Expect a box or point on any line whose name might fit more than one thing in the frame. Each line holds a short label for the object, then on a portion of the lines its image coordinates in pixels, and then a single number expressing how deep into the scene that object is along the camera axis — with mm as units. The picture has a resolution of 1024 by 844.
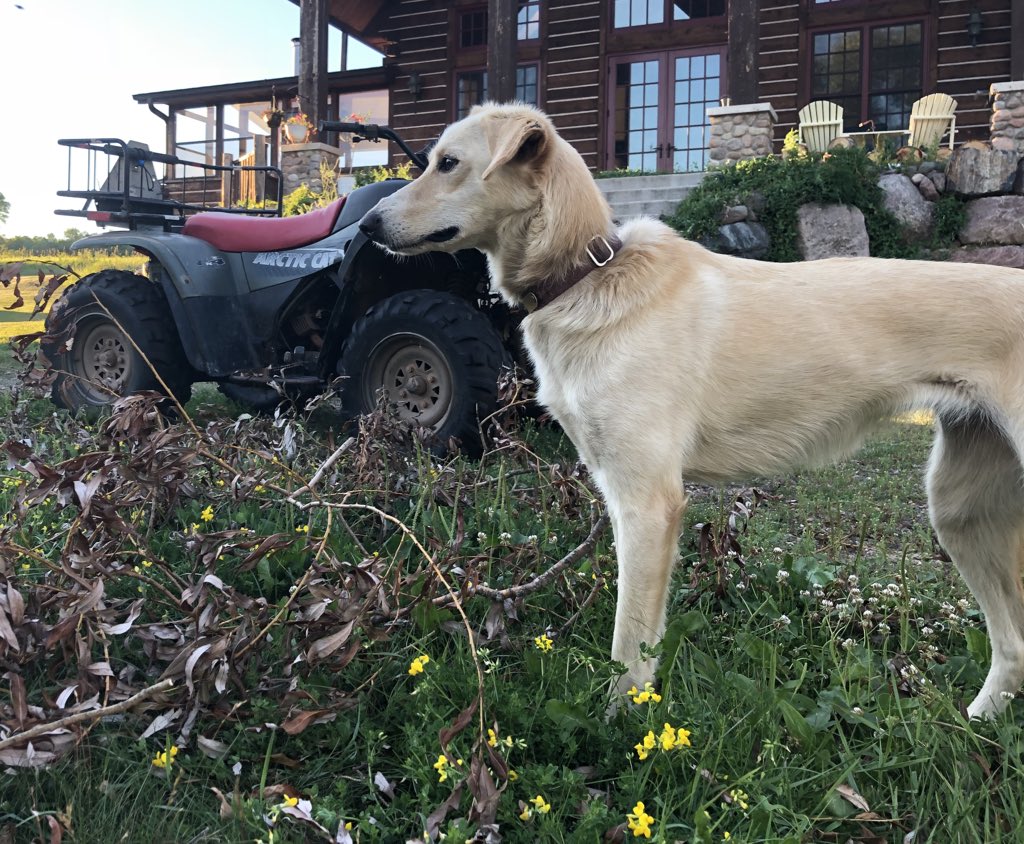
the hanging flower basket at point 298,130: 14367
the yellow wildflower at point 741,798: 1773
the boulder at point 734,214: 9742
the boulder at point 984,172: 10000
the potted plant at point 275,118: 16688
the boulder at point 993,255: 9547
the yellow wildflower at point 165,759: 1877
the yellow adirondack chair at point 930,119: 11133
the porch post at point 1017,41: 12047
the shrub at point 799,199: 9680
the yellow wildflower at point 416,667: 2115
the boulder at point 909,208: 9906
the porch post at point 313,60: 15102
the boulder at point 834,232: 9586
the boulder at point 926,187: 10078
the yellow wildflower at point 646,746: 1866
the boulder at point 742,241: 9562
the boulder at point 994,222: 9797
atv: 4574
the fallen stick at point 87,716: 1729
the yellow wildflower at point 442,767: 1789
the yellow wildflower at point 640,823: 1645
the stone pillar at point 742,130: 11031
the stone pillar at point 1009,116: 10648
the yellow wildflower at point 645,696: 2035
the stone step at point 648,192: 11438
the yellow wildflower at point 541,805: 1724
